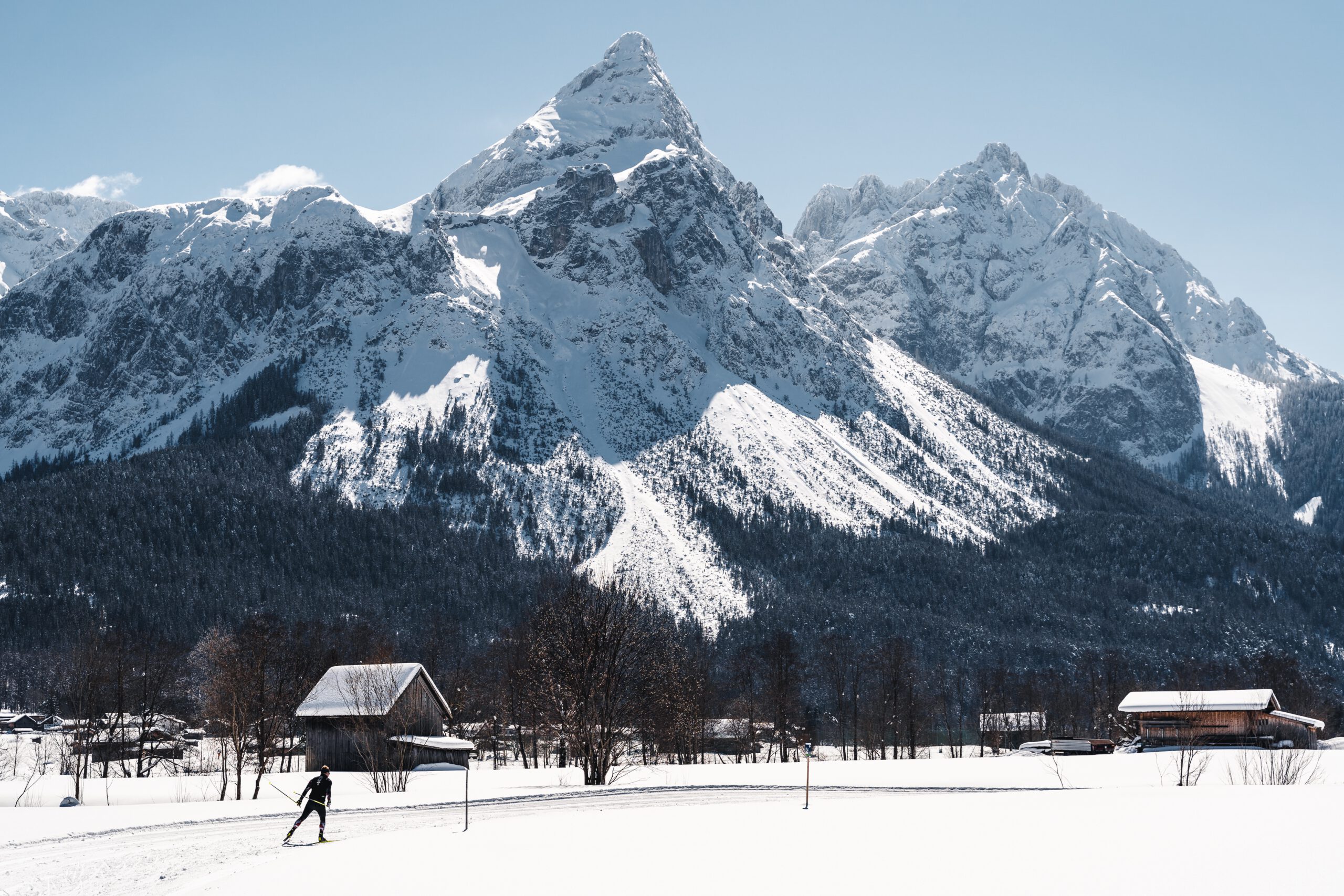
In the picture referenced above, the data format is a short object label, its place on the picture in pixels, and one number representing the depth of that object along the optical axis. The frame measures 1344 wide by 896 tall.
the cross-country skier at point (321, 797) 28.50
